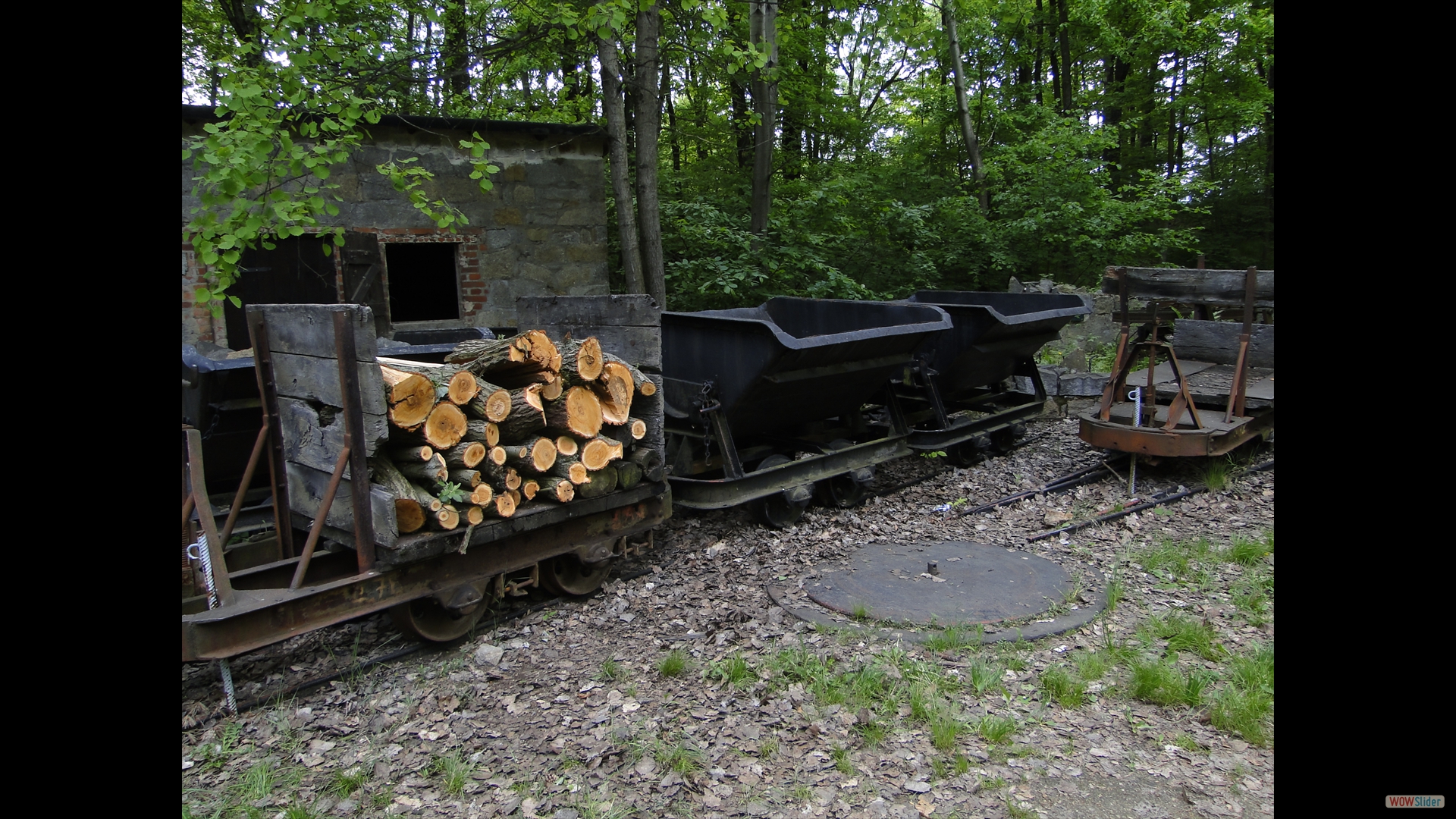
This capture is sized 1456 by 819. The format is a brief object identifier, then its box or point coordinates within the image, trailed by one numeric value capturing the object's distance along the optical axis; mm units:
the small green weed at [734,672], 4038
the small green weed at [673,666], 4145
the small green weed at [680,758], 3348
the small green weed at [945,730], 3467
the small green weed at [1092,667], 4043
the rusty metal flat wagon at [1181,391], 7008
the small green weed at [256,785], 3195
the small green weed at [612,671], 4152
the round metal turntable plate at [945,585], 4816
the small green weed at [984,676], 3926
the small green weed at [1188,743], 3441
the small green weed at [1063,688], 3811
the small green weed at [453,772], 3244
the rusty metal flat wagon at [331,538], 3852
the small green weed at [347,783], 3232
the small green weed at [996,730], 3518
